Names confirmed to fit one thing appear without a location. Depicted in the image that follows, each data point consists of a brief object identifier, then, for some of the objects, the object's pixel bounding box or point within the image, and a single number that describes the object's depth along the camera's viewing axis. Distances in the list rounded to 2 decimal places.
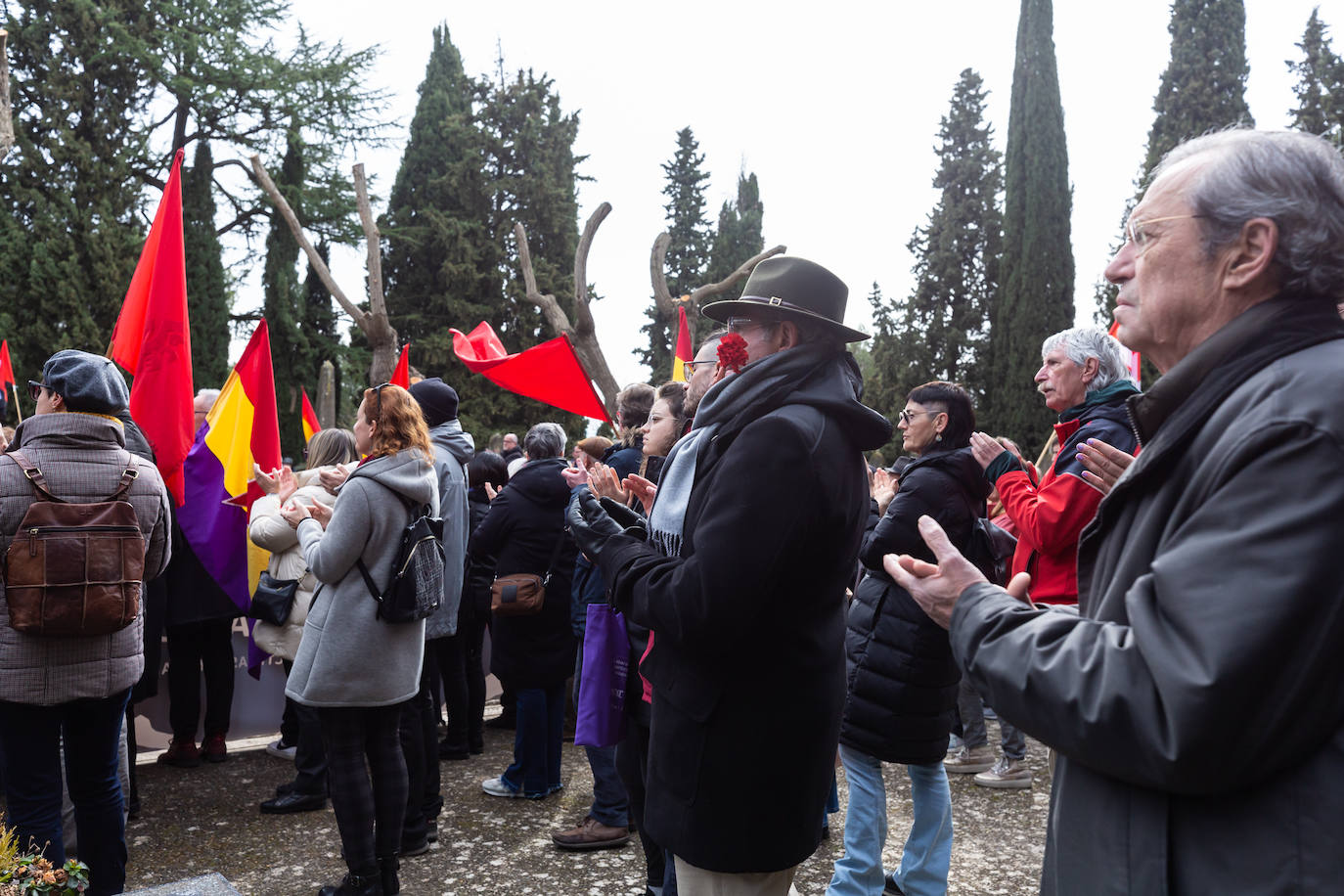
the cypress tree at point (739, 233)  34.56
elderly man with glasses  1.07
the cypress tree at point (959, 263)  26.97
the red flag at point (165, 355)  5.00
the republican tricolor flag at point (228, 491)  5.45
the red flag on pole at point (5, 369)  7.69
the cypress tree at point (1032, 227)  23.86
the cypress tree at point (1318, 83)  22.33
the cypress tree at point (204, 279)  20.94
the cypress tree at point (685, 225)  34.06
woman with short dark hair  3.63
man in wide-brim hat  2.14
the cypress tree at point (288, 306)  22.48
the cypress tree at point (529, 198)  26.05
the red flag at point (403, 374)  7.62
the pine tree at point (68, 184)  19.03
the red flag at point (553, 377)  7.69
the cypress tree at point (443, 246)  25.42
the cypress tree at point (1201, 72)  23.55
